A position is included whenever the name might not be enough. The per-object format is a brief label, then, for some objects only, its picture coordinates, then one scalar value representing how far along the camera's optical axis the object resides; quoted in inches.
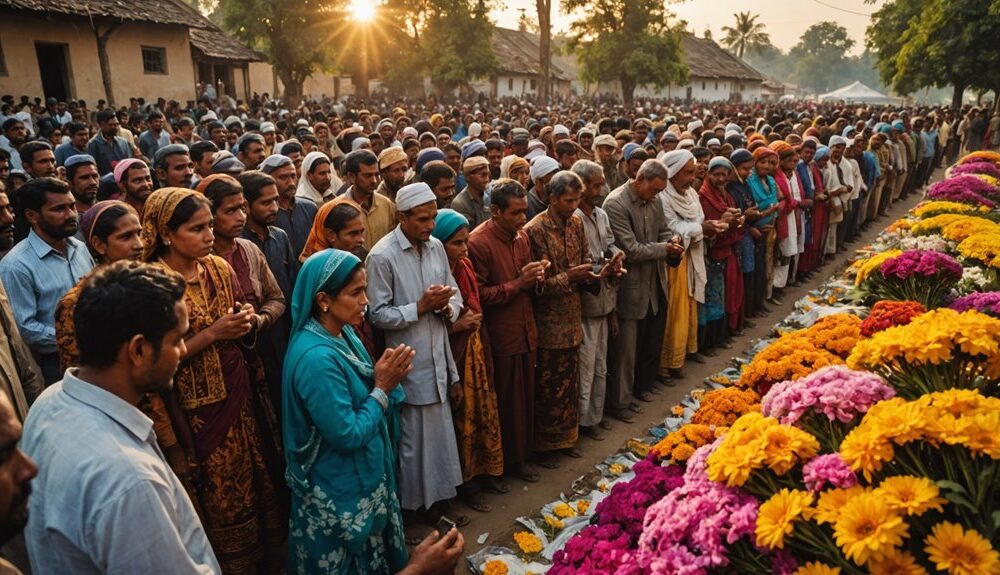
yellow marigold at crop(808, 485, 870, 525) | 66.0
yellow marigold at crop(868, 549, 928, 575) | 61.7
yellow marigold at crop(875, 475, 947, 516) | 61.2
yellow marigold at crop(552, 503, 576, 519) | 164.6
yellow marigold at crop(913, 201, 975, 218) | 232.1
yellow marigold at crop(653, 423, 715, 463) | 105.8
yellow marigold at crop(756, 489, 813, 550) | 67.0
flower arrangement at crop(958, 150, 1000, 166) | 370.3
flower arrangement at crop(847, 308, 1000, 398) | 83.7
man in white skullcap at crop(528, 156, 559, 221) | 217.3
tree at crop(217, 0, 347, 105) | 1189.7
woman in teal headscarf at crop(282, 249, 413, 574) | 102.8
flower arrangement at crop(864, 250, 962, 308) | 146.4
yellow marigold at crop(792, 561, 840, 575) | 65.5
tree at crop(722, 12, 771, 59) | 3255.4
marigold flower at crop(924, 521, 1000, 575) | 58.3
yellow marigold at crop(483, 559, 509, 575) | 137.6
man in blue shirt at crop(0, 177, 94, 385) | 129.1
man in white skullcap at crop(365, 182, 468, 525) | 147.8
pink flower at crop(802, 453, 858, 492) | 68.8
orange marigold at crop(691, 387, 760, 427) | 112.6
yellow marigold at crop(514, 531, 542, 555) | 148.3
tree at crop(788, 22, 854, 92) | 4493.1
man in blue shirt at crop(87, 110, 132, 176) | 354.9
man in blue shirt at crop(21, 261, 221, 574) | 58.4
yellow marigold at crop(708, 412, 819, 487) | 73.6
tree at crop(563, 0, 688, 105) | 1497.3
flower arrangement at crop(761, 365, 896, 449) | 81.5
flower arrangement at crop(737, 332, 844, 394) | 118.0
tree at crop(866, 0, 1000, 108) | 908.6
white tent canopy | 2578.7
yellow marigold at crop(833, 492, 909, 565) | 60.4
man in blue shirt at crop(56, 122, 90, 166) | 341.1
